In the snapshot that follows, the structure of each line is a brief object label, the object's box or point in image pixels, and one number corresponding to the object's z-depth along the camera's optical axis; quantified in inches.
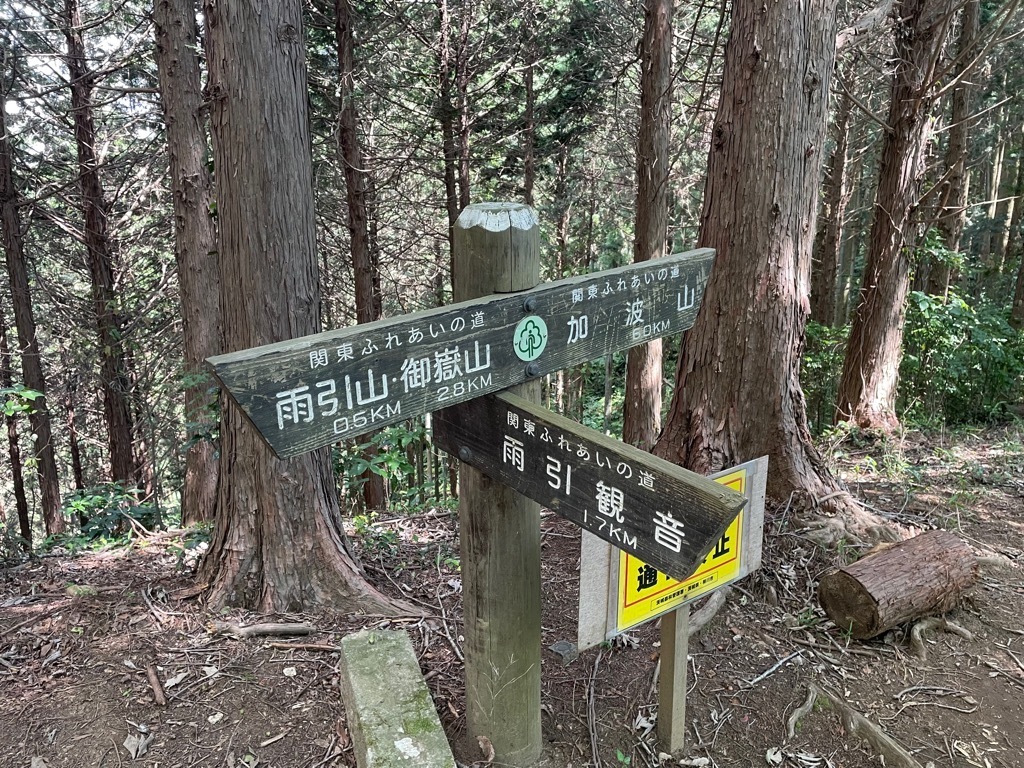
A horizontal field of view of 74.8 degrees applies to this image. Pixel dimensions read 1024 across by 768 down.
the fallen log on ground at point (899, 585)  138.9
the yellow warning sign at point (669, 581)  97.2
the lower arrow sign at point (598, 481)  67.5
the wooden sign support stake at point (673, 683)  107.2
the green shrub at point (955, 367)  325.4
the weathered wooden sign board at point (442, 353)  63.9
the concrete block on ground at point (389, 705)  98.3
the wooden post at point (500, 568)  84.4
